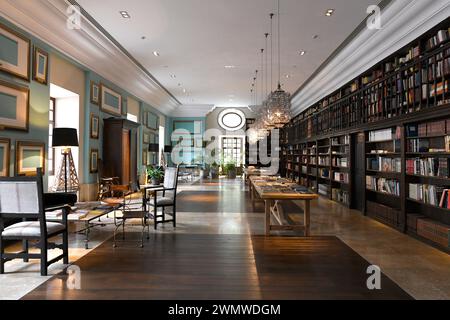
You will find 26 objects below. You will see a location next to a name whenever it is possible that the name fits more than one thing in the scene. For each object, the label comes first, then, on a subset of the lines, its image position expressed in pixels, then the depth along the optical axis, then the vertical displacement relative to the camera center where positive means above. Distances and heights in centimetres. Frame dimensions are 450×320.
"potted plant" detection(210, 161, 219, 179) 1966 -28
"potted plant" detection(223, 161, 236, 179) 1964 -22
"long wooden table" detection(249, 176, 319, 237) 530 -49
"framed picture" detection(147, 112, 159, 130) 1458 +212
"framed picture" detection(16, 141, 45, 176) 546 +17
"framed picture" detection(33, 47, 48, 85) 595 +187
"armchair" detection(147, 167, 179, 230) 609 -53
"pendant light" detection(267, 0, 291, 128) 691 +126
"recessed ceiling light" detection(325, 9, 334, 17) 647 +309
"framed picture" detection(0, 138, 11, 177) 506 +17
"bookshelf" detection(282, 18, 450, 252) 496 +54
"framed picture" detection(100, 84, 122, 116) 922 +196
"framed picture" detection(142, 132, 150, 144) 1361 +121
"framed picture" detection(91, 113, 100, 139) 854 +108
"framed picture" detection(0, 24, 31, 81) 506 +184
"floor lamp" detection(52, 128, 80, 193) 626 +24
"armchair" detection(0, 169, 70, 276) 369 -50
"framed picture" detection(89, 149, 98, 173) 849 +14
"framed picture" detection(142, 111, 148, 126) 1368 +204
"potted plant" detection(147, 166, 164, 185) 1238 -33
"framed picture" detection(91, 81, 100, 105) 851 +194
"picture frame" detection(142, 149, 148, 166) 1351 +39
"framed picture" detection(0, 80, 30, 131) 509 +98
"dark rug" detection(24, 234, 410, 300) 317 -121
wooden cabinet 927 +52
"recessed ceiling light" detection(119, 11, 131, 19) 666 +314
